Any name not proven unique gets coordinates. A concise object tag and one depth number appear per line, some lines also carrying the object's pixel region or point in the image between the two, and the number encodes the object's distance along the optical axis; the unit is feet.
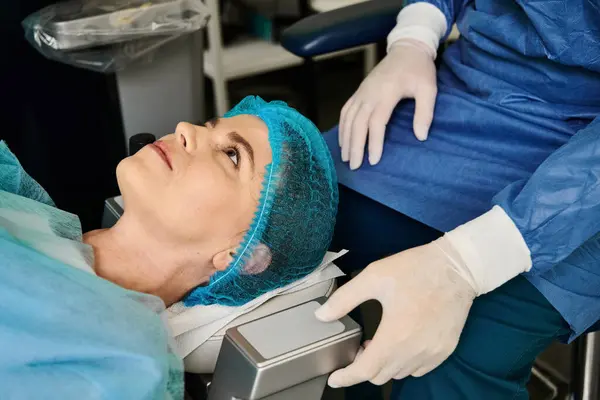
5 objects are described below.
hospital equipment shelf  7.71
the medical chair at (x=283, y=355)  2.49
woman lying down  3.01
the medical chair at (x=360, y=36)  4.17
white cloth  3.07
